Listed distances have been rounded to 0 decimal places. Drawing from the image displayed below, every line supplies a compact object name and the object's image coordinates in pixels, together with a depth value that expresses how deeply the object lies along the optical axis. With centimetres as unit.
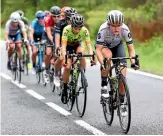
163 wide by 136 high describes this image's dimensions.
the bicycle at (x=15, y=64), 1489
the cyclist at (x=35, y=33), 1461
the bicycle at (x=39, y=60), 1402
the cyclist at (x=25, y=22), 2028
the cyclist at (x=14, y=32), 1452
